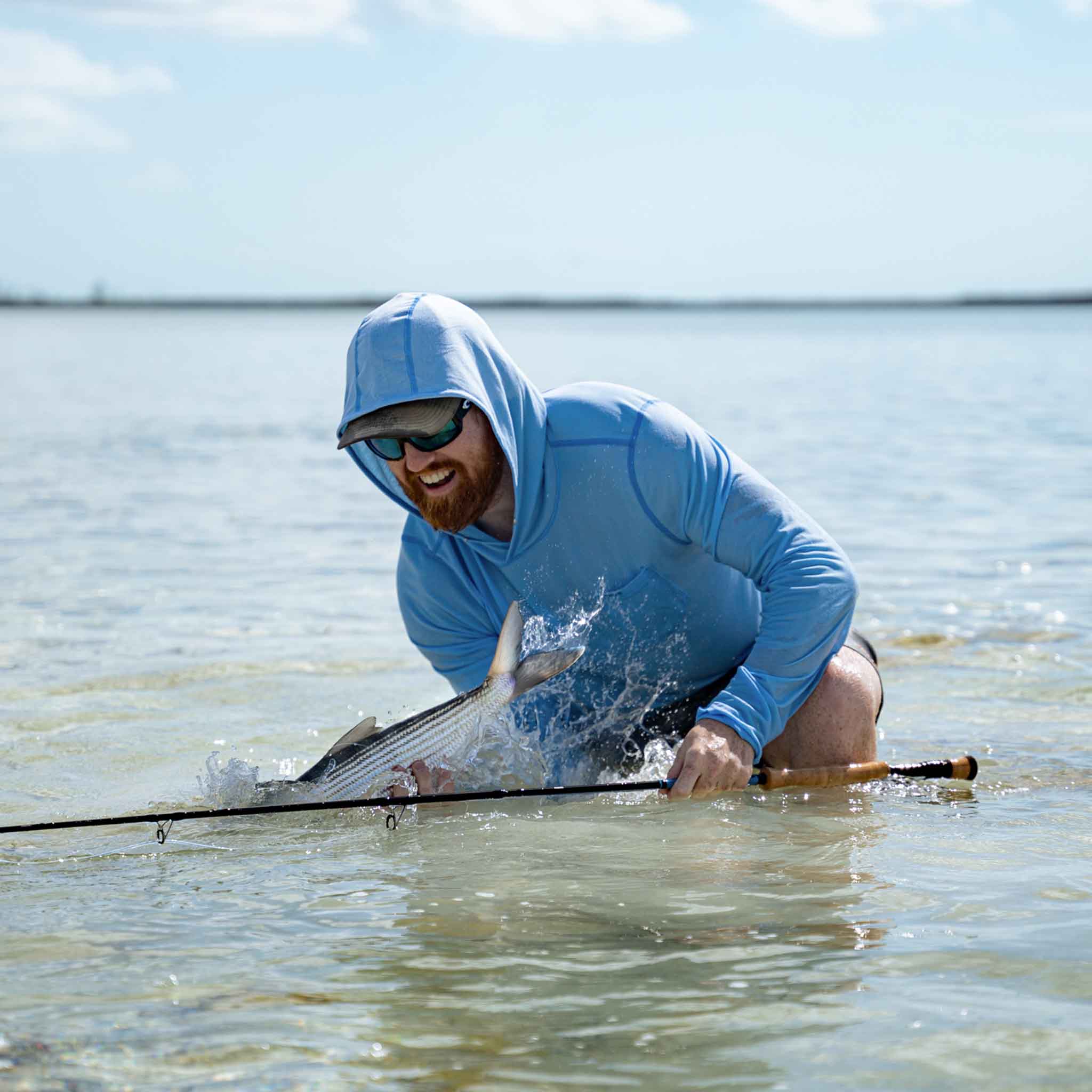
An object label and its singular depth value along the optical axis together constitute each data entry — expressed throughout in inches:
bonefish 173.6
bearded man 166.2
